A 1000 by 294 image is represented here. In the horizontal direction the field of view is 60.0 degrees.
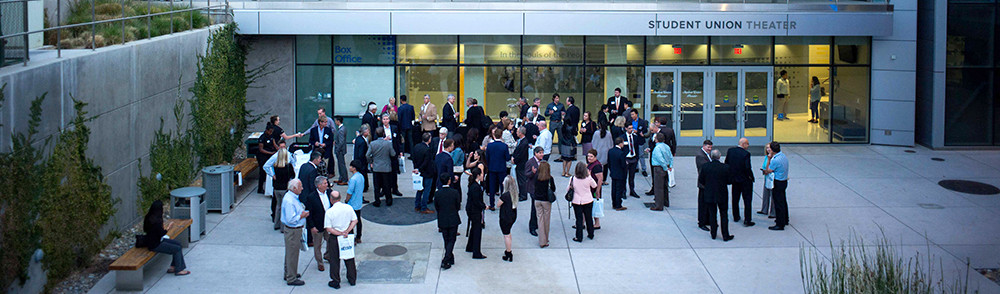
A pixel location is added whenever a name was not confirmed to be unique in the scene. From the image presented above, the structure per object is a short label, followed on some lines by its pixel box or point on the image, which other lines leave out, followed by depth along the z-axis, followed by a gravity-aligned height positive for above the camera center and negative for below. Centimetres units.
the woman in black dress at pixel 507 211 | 1173 -135
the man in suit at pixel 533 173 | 1325 -95
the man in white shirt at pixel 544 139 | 1584 -50
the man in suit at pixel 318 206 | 1088 -120
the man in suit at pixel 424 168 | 1406 -94
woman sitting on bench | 1085 -155
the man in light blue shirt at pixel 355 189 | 1217 -110
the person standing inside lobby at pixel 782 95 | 2159 +44
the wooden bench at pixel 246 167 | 1608 -108
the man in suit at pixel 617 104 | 1977 +18
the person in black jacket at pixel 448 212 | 1141 -133
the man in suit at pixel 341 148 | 1595 -69
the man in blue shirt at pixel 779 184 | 1329 -110
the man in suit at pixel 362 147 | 1493 -63
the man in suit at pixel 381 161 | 1450 -85
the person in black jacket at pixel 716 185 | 1266 -106
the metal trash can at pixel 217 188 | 1455 -132
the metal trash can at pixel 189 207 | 1279 -144
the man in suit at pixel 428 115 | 1883 -9
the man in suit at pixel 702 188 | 1338 -115
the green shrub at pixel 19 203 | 966 -108
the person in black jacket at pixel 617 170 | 1422 -96
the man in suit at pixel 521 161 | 1469 -85
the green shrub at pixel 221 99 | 1669 +23
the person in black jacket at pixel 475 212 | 1159 -136
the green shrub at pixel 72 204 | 1069 -124
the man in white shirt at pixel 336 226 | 1052 -141
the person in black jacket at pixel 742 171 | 1341 -91
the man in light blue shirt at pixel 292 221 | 1082 -139
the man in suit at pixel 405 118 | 1878 -16
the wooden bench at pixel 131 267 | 1050 -191
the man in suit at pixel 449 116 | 1900 -11
